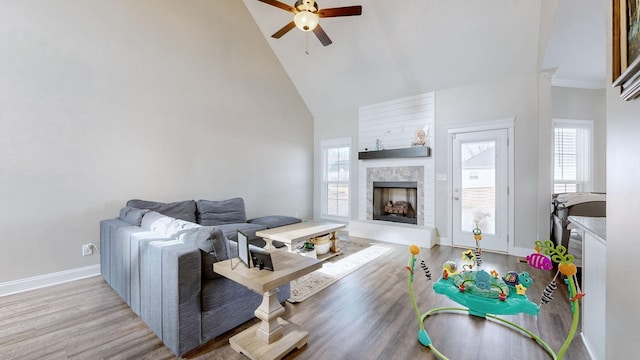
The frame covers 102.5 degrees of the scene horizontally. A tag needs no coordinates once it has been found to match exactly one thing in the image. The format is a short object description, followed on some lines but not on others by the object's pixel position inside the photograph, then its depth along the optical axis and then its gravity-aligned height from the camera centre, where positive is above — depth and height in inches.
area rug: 107.0 -46.3
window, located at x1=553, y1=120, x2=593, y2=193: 182.2 +18.3
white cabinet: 61.5 -27.5
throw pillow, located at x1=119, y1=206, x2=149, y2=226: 107.2 -16.2
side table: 63.4 -37.0
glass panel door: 162.6 -5.0
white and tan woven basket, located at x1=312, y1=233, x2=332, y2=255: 151.8 -38.4
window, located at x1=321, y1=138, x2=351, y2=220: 240.2 +1.2
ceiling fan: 115.3 +77.9
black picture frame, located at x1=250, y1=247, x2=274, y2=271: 64.4 -20.5
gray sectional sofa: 67.1 -30.7
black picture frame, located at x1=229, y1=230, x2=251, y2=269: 65.0 -18.4
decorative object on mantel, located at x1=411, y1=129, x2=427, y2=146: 191.2 +31.4
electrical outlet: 123.6 -34.7
